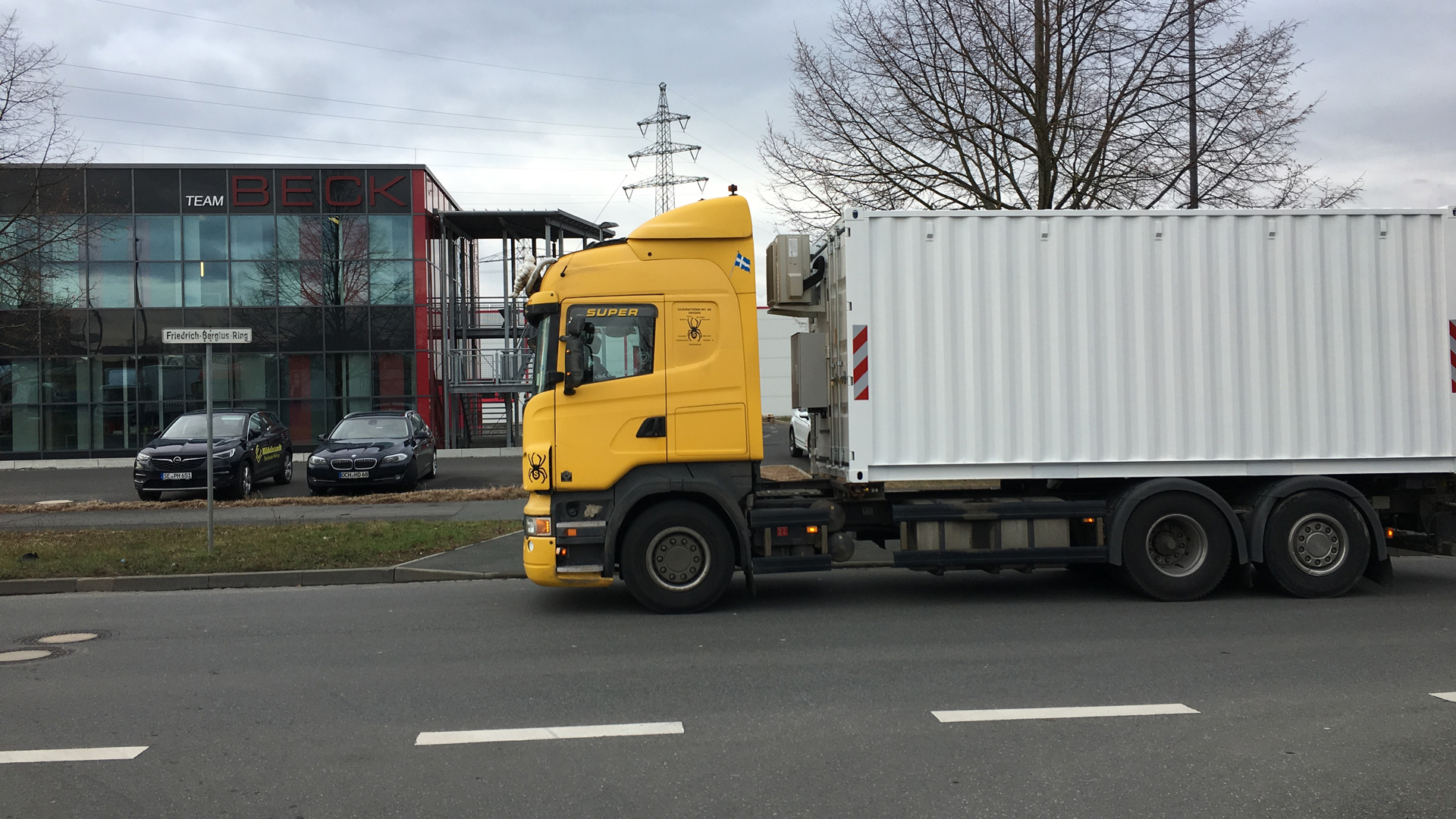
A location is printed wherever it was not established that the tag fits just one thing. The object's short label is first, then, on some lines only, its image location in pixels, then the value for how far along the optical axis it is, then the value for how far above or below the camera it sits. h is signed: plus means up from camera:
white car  19.12 -0.39
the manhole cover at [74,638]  7.66 -1.55
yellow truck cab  7.99 -0.05
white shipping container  8.29 +0.52
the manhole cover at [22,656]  6.98 -1.54
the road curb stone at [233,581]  10.07 -1.52
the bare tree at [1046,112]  15.79 +4.74
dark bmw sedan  18.62 -0.54
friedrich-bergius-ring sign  11.22 +1.04
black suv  18.23 -0.49
